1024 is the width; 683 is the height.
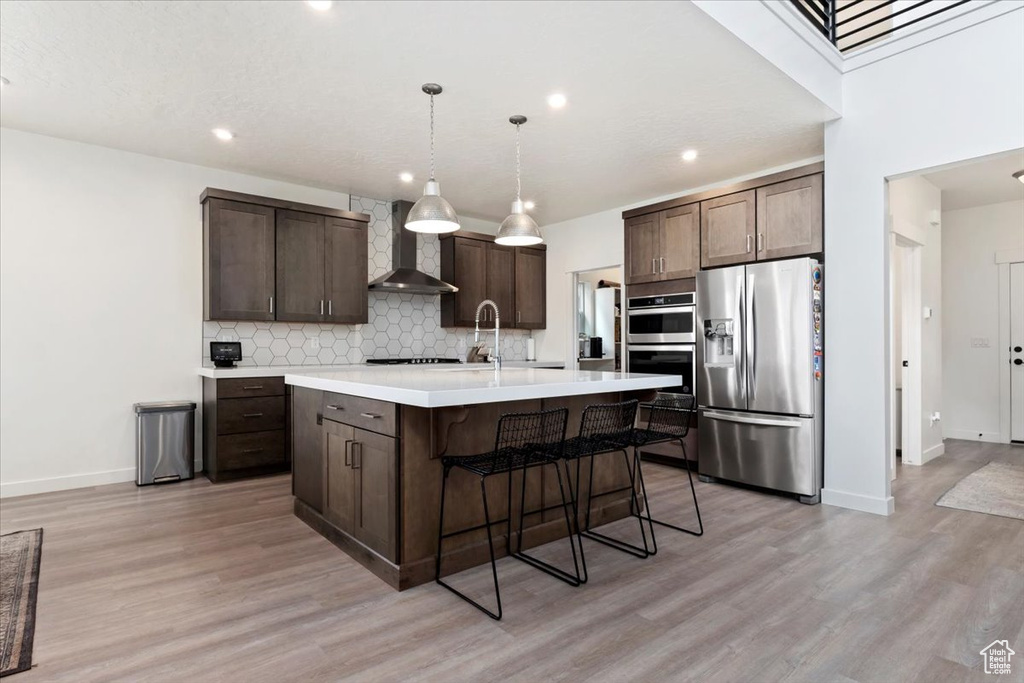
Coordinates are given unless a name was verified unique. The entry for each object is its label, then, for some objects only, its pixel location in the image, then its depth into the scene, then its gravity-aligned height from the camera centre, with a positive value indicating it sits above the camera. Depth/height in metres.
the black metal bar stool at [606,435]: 2.70 -0.49
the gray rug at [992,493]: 3.60 -1.13
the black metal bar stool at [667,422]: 2.98 -0.47
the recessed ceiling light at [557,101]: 3.39 +1.56
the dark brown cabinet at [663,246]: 4.82 +0.92
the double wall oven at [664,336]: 4.77 +0.06
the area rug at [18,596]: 1.91 -1.10
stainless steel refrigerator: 3.79 -0.26
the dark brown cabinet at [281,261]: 4.56 +0.76
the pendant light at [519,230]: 3.51 +0.74
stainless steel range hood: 5.39 +0.74
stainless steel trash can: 4.27 -0.79
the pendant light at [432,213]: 3.14 +0.77
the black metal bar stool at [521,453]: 2.37 -0.52
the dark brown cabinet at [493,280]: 6.15 +0.77
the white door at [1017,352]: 5.77 -0.13
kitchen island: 2.43 -0.57
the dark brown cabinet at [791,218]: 3.95 +0.94
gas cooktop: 5.61 -0.19
